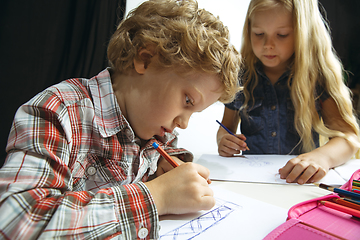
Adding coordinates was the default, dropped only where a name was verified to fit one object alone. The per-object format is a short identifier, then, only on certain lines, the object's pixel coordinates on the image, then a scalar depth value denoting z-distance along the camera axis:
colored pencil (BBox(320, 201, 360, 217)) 0.37
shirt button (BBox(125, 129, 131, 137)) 0.52
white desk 0.47
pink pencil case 0.31
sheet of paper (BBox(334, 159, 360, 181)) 0.61
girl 0.82
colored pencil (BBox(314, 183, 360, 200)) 0.41
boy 0.32
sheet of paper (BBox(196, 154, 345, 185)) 0.58
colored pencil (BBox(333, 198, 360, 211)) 0.39
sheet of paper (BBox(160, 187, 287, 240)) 0.35
